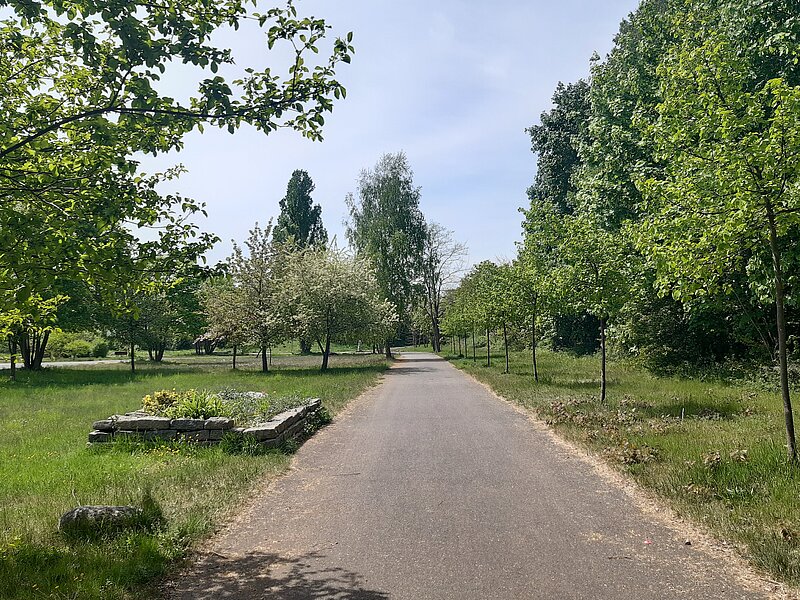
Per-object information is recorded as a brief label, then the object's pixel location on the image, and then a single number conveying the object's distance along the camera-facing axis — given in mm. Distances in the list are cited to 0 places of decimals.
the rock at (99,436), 9867
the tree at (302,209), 62906
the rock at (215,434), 9523
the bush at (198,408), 10211
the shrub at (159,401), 10852
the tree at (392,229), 41844
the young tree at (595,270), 13359
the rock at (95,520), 5270
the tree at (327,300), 29516
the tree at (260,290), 29375
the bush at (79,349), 54216
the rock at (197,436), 9594
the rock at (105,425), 9914
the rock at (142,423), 9805
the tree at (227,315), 29859
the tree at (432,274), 48219
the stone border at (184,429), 9469
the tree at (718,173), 6570
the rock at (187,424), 9633
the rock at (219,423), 9562
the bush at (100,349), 58531
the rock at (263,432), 9352
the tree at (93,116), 4730
